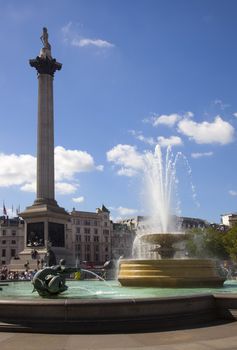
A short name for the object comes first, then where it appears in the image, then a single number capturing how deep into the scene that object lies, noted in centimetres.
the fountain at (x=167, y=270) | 1928
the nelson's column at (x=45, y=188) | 5647
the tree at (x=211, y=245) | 8322
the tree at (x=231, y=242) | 7414
